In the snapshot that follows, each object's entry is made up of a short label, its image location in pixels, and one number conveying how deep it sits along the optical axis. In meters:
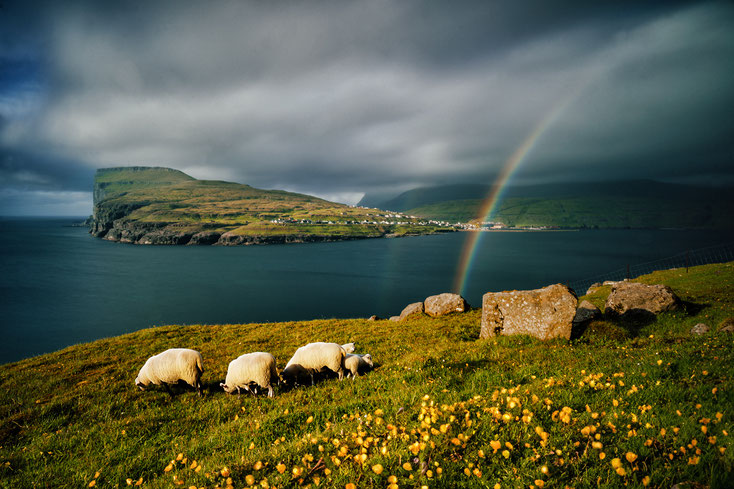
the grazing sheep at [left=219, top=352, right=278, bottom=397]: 10.98
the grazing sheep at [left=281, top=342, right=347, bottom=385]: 11.80
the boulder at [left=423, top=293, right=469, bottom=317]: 25.16
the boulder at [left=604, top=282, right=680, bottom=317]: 16.86
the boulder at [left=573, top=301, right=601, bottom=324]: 14.65
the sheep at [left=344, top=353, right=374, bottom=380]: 11.88
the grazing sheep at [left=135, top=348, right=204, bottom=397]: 11.89
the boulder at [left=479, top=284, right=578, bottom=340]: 13.62
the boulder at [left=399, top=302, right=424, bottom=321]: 26.52
